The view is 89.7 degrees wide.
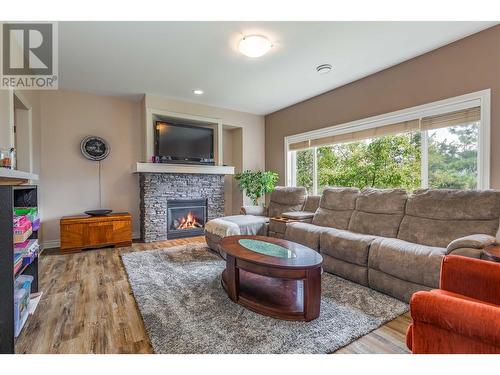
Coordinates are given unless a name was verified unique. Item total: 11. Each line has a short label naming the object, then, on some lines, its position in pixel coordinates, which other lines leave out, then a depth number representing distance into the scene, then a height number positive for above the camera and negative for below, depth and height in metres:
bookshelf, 1.29 -0.44
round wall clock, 4.24 +0.66
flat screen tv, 4.51 +0.80
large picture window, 2.78 +0.41
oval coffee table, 1.86 -0.74
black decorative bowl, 4.00 -0.42
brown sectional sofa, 2.09 -0.51
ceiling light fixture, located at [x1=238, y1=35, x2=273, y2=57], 2.57 +1.46
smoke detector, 3.31 +1.56
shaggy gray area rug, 1.58 -1.00
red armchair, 0.92 -0.55
